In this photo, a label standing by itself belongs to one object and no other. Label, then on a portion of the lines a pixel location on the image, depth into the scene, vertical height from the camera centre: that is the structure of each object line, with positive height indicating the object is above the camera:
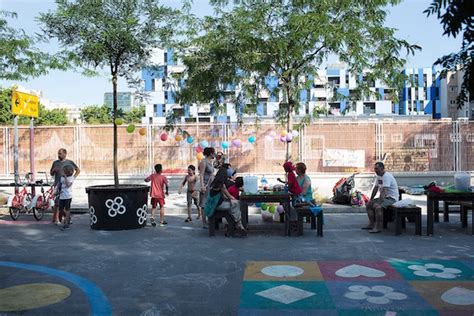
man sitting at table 10.80 -0.82
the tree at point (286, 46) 14.55 +3.20
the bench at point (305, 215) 10.45 -1.23
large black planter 11.55 -1.07
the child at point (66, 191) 11.91 -0.74
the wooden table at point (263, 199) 10.60 -0.86
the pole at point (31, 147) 17.18 +0.41
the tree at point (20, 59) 16.48 +3.32
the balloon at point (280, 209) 12.19 -1.23
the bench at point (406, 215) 10.43 -1.20
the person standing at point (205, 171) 11.82 -0.30
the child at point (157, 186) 12.07 -0.65
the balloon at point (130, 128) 17.27 +1.02
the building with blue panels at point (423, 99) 104.38 +11.54
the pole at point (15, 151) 15.72 +0.28
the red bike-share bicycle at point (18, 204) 13.75 -1.17
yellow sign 16.16 +1.79
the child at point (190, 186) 12.87 -0.70
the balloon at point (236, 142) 19.97 +0.58
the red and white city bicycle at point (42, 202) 13.78 -1.15
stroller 15.98 -1.10
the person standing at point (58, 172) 12.56 -0.31
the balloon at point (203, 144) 19.75 +0.53
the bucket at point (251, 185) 11.12 -0.59
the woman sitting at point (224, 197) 10.41 -0.79
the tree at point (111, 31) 11.96 +3.05
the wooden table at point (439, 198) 10.51 -0.88
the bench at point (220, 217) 10.52 -1.31
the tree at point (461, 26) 3.25 +0.82
